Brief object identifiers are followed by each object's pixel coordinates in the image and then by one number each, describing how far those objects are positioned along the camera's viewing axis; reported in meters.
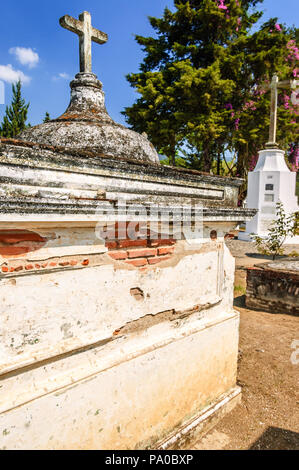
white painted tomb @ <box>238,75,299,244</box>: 13.79
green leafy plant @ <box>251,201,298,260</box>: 8.23
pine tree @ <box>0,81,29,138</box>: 19.28
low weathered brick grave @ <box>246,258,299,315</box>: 6.04
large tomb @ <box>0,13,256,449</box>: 1.95
